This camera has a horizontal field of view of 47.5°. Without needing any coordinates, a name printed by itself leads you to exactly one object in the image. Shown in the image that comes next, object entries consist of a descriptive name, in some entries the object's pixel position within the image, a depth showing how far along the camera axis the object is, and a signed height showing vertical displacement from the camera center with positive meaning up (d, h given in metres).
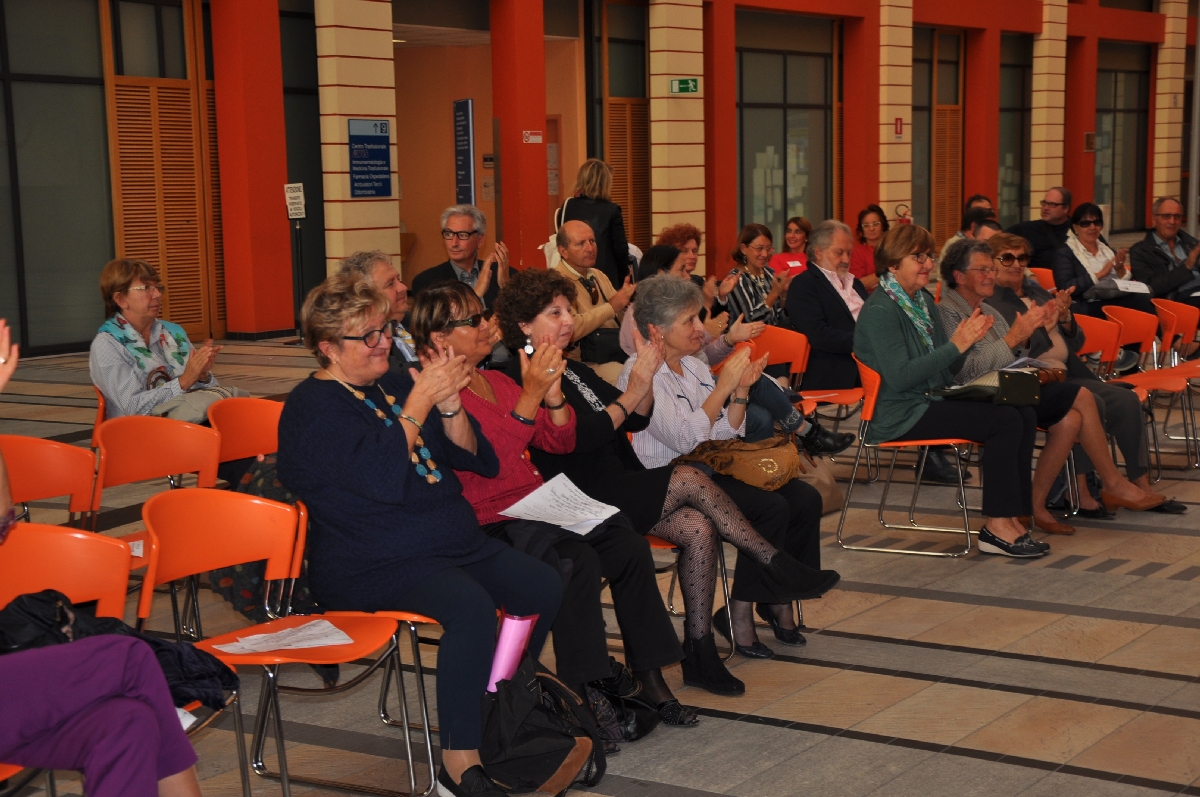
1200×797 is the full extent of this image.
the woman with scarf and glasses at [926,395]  5.93 -0.87
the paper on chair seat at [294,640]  3.35 -1.07
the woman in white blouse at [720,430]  4.63 -0.81
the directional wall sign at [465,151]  13.23 +0.54
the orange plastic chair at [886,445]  5.99 -1.10
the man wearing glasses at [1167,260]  9.90 -0.49
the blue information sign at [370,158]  13.31 +0.49
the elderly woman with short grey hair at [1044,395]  6.36 -0.93
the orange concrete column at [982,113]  22.14 +1.37
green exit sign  16.38 +1.40
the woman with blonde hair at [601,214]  9.43 -0.07
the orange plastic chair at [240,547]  3.43 -0.88
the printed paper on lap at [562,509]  3.94 -0.88
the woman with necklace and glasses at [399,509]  3.45 -0.80
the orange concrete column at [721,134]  17.08 +0.85
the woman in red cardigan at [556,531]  3.86 -0.95
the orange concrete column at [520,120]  14.78 +0.94
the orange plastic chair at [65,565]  3.23 -0.83
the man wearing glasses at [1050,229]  10.39 -0.25
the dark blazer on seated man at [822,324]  7.50 -0.68
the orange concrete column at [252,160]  12.53 +0.47
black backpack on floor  3.50 -1.38
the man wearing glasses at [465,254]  6.98 -0.24
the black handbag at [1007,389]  5.94 -0.83
